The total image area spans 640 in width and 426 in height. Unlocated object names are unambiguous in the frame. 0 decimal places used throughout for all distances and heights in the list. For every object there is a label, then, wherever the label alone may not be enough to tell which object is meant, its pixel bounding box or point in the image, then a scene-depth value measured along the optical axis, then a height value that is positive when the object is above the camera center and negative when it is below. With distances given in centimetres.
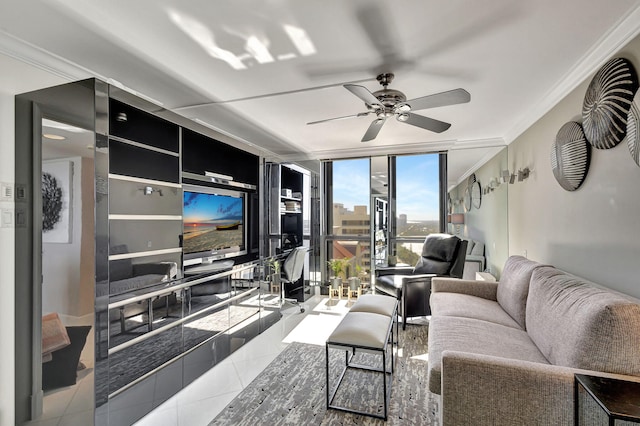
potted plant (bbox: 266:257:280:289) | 421 -74
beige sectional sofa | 137 -70
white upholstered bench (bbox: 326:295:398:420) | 207 -80
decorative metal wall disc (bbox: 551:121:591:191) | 230 +45
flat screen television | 281 -7
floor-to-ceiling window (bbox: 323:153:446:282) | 497 +15
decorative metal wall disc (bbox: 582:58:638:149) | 180 +69
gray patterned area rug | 203 -128
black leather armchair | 368 -73
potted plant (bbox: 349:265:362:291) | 493 -104
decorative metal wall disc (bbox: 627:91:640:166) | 166 +45
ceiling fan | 212 +82
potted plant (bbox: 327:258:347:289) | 509 -88
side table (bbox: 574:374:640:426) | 108 -68
